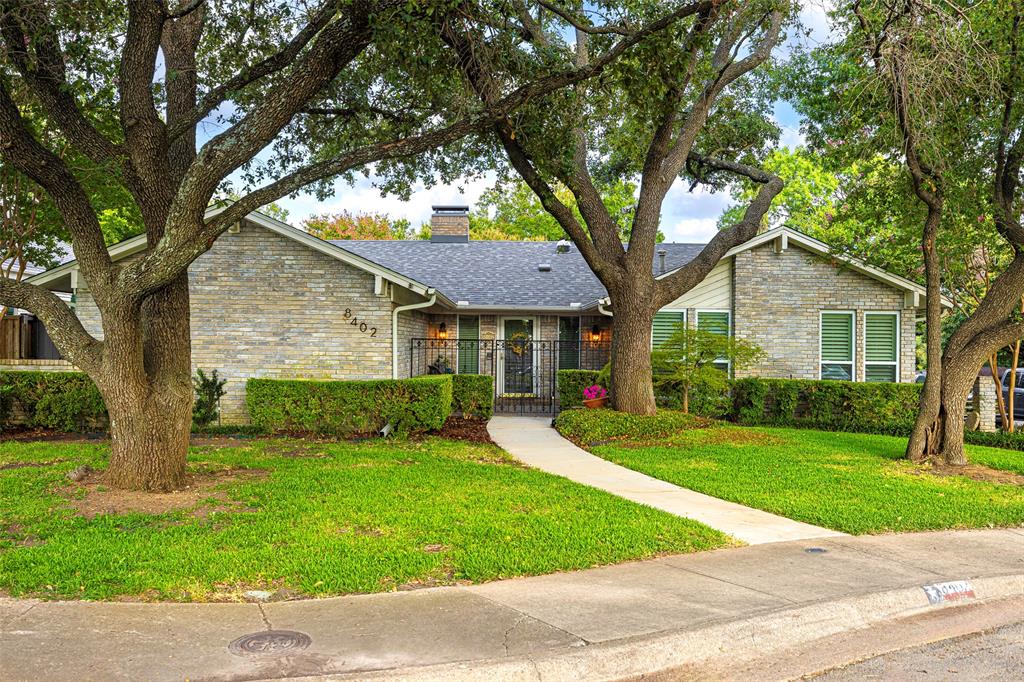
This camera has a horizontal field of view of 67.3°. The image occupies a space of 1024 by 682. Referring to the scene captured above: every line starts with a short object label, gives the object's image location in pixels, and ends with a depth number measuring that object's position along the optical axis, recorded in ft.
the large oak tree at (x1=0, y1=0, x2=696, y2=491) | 27.09
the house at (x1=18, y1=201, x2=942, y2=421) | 50.65
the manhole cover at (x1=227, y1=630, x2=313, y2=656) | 14.17
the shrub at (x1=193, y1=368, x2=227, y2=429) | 48.75
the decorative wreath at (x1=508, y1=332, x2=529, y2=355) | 66.14
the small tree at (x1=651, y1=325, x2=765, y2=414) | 51.96
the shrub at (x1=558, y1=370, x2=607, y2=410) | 56.54
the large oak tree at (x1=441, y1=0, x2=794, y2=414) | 36.55
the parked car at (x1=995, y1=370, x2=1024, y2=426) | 68.85
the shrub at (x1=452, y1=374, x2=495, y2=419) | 51.85
